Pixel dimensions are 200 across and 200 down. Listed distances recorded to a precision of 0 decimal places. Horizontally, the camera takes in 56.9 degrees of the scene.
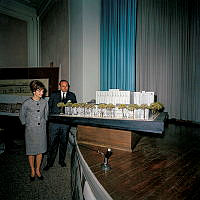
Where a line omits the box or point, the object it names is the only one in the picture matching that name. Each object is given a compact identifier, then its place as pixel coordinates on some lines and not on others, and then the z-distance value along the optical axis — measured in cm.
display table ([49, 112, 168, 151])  289
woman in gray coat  297
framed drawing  496
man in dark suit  349
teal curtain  498
